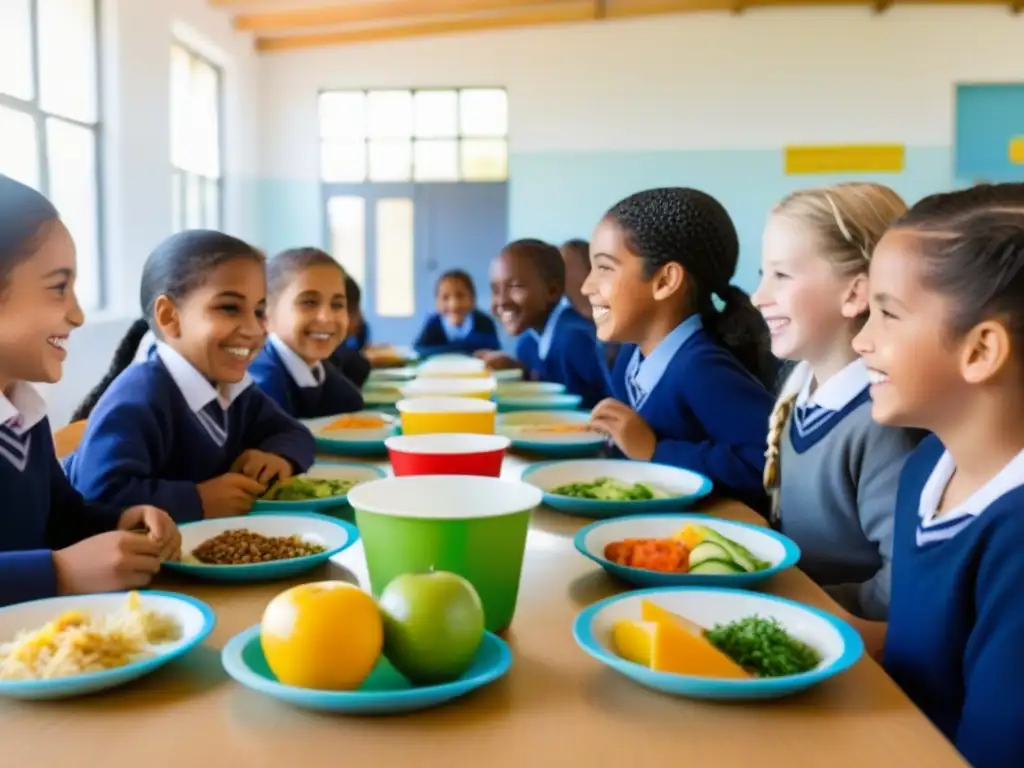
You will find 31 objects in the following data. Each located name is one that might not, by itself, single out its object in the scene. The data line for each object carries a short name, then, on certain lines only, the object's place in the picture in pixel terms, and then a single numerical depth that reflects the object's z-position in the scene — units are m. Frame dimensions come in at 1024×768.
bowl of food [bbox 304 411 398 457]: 1.91
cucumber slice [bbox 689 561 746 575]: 1.09
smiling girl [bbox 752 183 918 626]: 1.36
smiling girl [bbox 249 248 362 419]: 2.43
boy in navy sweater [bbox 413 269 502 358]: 5.06
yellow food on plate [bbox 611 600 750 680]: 0.81
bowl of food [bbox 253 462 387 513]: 1.42
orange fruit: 0.75
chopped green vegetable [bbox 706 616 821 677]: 0.83
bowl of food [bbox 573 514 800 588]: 1.07
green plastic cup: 0.89
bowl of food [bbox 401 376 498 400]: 2.11
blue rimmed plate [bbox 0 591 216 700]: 0.76
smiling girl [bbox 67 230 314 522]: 1.45
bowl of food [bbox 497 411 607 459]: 1.89
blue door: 7.81
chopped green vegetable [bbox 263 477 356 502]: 1.47
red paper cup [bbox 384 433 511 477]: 1.32
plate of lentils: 1.08
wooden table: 0.70
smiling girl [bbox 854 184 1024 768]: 0.93
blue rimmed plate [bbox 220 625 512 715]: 0.73
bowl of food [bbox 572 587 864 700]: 0.78
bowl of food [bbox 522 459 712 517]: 1.41
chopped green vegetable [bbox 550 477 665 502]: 1.45
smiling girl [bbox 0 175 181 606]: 1.21
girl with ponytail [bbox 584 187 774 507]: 1.75
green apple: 0.77
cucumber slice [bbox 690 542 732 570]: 1.11
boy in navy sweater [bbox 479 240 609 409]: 3.42
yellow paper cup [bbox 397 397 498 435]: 1.66
